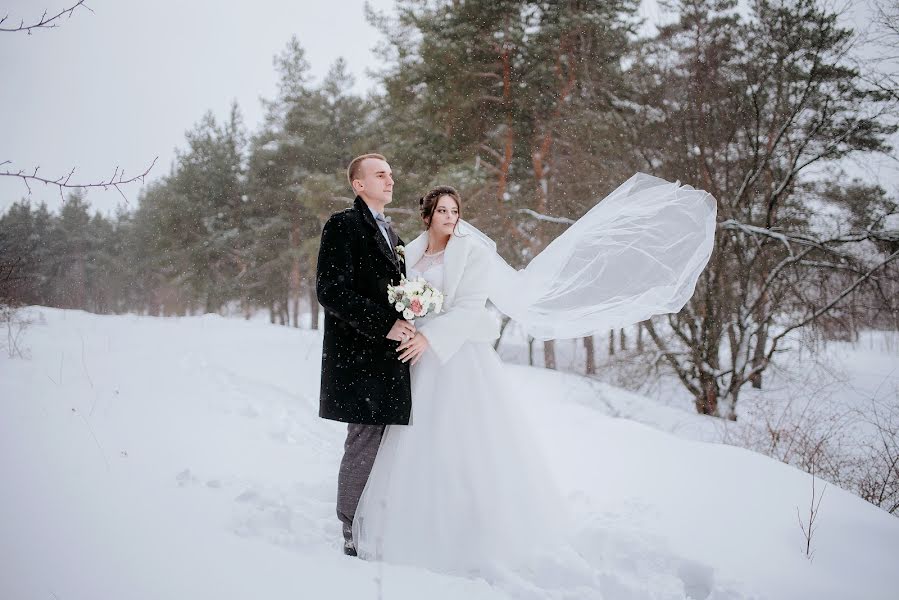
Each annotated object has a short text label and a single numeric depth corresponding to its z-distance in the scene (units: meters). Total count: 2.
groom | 2.61
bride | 2.61
